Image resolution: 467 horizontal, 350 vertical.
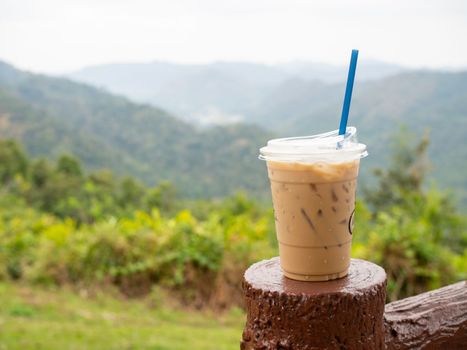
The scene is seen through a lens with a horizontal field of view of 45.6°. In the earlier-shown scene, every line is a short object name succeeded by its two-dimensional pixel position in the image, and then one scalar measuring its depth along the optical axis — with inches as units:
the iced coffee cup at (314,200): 33.5
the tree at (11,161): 661.3
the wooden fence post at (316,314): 30.4
